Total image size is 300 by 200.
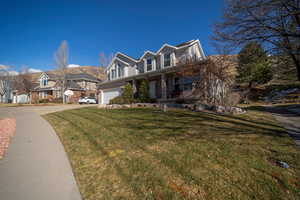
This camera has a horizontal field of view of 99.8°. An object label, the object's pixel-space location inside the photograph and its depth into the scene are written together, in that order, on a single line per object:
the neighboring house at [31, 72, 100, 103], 28.31
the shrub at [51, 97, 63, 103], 26.28
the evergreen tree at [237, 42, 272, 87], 7.19
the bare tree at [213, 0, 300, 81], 5.38
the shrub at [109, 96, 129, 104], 12.93
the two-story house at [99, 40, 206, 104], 12.88
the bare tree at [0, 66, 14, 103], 34.06
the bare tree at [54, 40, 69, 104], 26.11
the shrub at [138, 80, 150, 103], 12.71
